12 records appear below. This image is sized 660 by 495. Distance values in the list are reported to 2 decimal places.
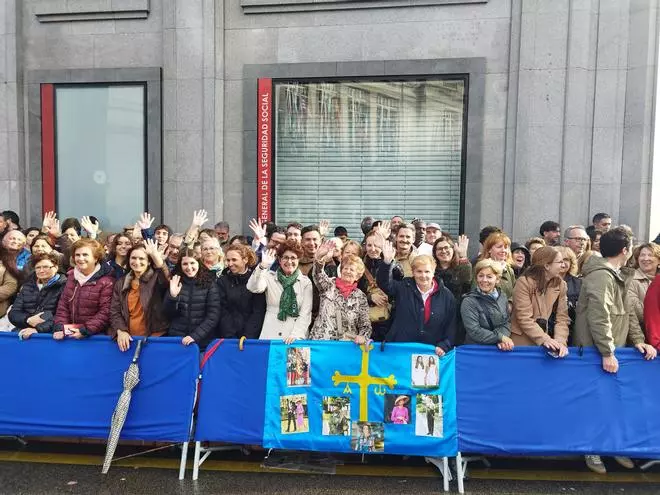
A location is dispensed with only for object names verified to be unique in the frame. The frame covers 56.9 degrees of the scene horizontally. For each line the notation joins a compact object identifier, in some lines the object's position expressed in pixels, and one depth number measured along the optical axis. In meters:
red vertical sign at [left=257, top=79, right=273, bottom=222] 11.60
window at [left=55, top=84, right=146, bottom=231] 11.95
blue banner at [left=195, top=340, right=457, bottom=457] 5.21
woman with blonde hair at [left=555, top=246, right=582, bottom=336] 6.13
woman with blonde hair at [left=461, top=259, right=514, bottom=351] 5.30
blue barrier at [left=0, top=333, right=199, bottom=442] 5.43
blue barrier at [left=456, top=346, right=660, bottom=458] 5.12
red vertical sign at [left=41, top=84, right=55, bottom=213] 12.23
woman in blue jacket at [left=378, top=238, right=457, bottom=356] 5.40
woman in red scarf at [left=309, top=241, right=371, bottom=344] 5.60
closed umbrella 5.20
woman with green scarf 5.76
